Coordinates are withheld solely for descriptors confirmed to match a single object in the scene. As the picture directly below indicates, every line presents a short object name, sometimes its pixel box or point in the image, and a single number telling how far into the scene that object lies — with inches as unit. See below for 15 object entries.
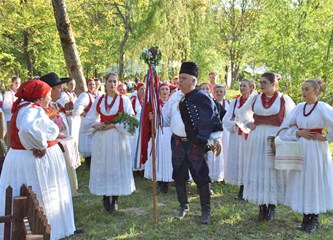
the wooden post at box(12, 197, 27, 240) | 124.5
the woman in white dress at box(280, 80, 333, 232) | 195.2
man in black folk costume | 210.1
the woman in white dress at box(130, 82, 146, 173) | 333.2
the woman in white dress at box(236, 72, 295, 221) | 210.5
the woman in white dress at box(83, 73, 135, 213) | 226.7
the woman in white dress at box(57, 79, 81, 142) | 340.2
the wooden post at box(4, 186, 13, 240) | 149.8
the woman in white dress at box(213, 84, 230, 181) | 294.4
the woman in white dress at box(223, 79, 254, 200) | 261.1
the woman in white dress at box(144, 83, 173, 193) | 286.7
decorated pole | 219.3
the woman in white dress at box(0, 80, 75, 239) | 160.9
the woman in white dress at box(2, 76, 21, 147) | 407.2
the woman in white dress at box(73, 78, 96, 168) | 320.6
